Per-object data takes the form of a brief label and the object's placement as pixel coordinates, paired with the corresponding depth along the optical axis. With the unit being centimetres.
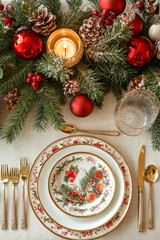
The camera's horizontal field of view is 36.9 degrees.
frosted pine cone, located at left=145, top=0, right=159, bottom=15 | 79
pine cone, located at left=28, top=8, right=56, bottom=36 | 72
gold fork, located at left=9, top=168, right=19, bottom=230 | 81
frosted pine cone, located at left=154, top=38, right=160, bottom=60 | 78
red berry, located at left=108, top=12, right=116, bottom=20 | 74
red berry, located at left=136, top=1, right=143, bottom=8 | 79
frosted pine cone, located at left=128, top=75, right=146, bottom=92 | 80
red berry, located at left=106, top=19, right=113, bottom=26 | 74
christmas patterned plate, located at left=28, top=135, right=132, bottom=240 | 81
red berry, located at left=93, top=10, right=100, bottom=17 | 74
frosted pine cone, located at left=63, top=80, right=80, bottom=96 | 80
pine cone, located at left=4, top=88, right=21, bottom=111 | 82
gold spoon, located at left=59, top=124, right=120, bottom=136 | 86
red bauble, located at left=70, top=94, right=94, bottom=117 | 83
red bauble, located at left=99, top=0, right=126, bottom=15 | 73
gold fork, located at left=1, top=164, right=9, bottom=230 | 82
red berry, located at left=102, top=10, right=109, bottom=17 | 73
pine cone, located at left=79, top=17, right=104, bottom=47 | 74
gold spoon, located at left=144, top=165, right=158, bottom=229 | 85
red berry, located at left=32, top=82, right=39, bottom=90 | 75
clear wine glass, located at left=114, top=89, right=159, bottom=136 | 79
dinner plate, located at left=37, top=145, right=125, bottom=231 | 81
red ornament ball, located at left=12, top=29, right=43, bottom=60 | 73
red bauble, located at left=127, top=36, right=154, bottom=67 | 77
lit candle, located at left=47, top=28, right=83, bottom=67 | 75
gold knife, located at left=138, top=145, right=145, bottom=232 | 83
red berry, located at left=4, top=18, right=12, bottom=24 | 73
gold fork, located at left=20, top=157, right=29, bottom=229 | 82
